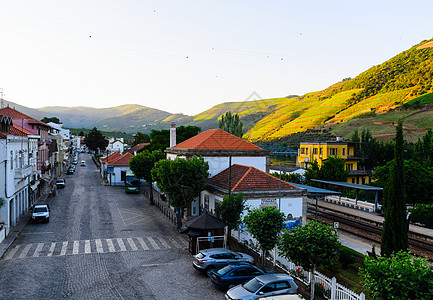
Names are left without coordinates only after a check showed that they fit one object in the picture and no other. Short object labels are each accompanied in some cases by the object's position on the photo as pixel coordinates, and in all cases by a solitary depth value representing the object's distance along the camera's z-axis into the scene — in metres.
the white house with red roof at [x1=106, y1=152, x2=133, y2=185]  61.72
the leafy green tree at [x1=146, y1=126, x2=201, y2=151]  70.50
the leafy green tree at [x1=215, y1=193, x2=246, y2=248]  23.36
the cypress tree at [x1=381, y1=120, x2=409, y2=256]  20.06
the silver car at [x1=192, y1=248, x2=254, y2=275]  19.05
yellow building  69.44
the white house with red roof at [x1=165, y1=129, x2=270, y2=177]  35.47
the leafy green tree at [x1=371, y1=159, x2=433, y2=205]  42.88
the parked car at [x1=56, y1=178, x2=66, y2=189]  56.48
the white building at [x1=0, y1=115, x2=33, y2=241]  26.56
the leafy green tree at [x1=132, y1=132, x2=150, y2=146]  126.69
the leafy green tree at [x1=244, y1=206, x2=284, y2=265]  18.66
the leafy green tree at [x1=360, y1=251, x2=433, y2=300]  10.24
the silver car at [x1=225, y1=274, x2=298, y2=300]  14.48
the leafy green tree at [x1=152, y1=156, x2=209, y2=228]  29.42
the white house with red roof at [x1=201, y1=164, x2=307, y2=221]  27.41
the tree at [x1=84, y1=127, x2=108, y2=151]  121.81
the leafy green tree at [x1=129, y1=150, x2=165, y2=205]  45.60
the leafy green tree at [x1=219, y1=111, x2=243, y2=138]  62.66
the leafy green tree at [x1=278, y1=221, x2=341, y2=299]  14.97
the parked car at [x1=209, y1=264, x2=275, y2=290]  16.86
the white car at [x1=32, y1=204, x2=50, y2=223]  31.45
